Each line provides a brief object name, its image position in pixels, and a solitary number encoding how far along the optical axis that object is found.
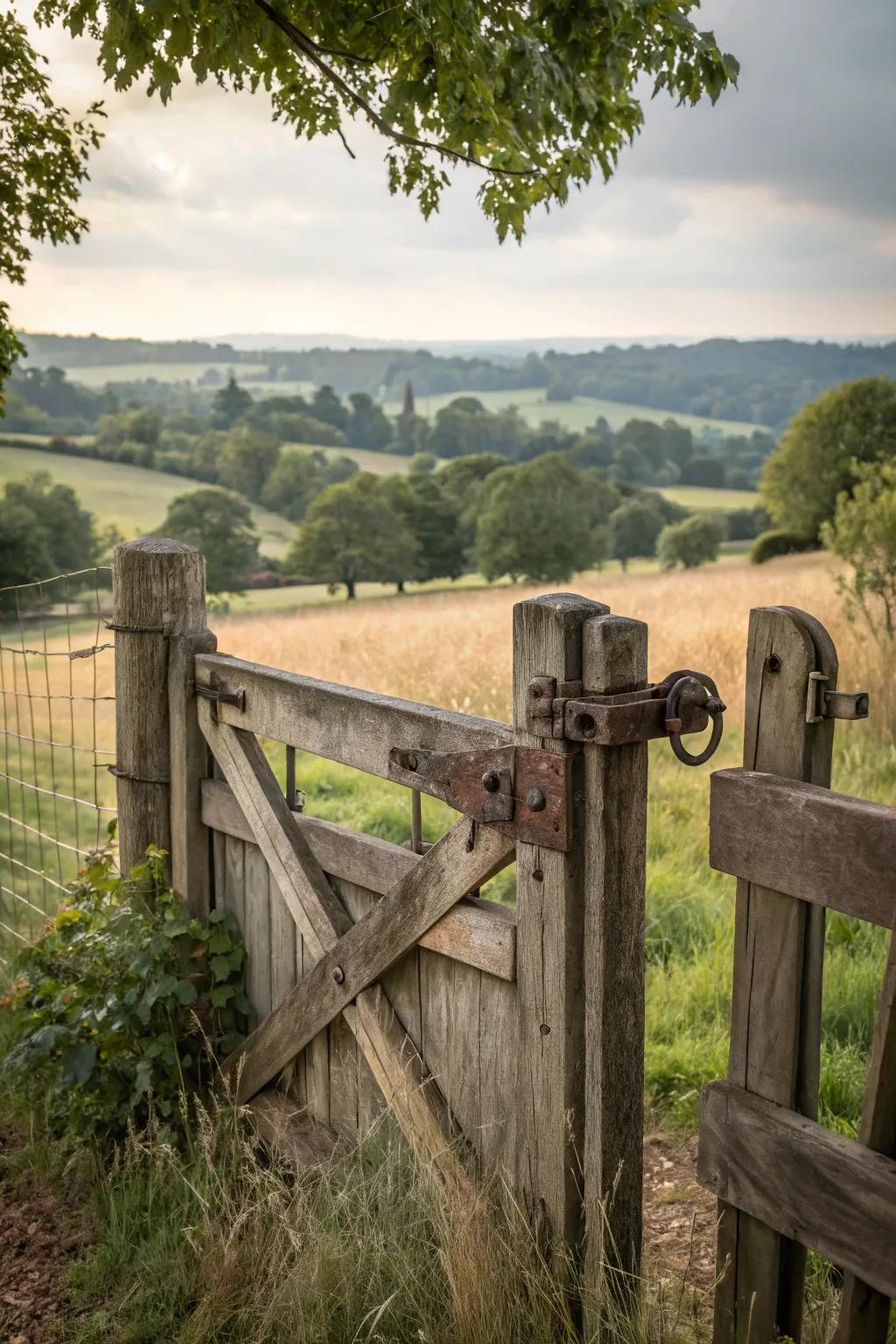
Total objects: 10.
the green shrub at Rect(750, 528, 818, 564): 43.19
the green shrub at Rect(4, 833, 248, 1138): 3.56
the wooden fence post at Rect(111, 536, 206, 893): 3.74
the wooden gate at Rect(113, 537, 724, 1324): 2.35
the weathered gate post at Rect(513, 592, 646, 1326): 2.34
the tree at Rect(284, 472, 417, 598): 46.69
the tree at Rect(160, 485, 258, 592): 44.91
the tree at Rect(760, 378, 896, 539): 43.50
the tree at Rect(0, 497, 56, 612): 28.09
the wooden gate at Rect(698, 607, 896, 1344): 1.90
